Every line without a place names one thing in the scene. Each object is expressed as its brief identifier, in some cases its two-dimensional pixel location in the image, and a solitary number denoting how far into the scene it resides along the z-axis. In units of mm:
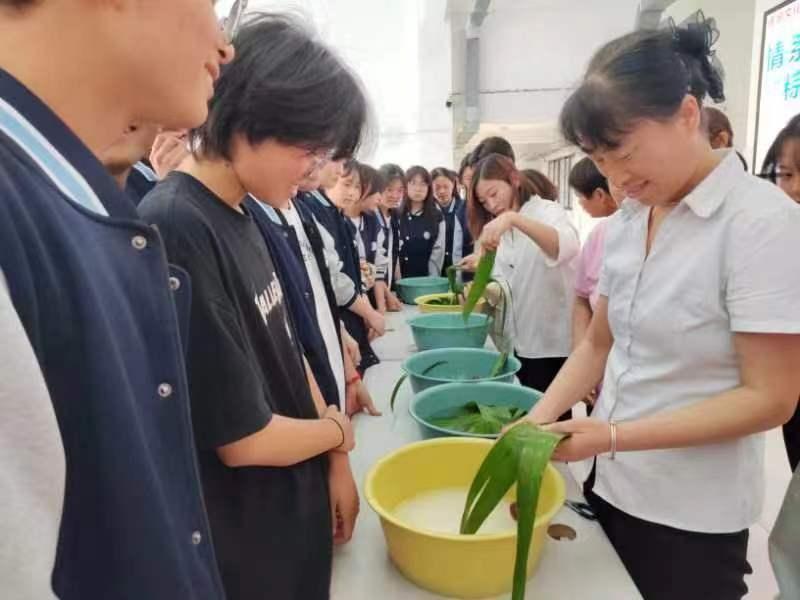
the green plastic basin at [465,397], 1100
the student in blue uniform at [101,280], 323
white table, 697
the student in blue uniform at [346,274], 1837
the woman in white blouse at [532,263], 1698
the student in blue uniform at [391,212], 3242
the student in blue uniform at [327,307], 1152
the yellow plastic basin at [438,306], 1912
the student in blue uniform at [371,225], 2584
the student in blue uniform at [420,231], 3725
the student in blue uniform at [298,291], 942
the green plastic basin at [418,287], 2686
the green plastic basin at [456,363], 1367
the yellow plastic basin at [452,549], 643
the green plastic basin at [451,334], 1618
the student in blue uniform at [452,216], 3997
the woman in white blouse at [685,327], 703
